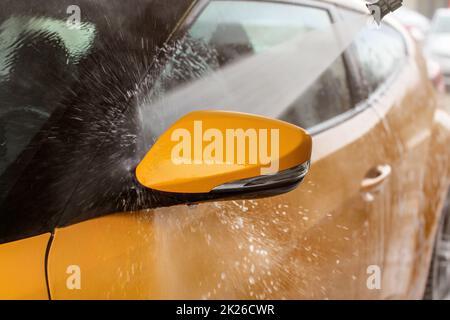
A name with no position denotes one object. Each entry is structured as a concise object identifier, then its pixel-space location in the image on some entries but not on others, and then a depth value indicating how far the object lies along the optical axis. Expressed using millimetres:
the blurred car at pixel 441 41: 10781
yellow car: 1471
